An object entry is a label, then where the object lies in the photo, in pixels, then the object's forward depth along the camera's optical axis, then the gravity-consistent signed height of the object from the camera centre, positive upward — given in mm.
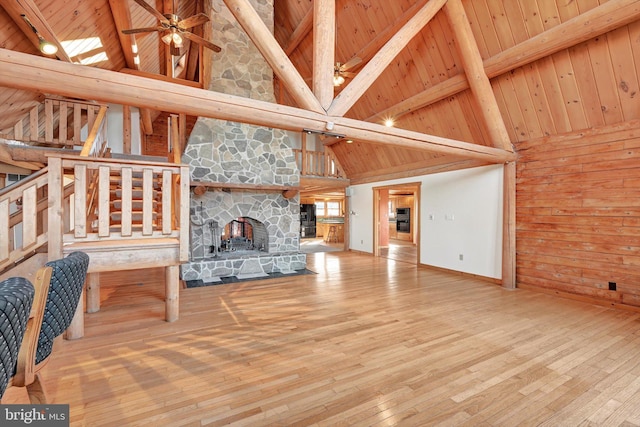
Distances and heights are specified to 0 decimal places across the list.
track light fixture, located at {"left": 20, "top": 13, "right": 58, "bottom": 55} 3320 +1936
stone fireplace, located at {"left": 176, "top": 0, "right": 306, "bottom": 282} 5348 +731
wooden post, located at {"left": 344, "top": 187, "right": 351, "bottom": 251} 9047 -129
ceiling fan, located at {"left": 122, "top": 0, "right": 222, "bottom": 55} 4406 +2950
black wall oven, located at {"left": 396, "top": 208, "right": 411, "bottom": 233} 11695 -309
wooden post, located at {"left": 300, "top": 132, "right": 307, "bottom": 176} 8016 +1518
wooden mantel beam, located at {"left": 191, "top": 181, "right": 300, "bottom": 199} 5070 +473
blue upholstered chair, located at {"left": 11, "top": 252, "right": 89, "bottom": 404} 1361 -589
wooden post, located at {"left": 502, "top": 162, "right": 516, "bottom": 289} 4832 -227
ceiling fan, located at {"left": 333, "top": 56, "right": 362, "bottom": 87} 4988 +2564
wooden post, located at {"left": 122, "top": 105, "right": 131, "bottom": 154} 6945 +2026
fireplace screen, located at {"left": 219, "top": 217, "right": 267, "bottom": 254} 6148 -710
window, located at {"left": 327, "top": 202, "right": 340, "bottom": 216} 14352 +222
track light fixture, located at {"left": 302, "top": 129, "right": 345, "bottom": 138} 3204 +910
